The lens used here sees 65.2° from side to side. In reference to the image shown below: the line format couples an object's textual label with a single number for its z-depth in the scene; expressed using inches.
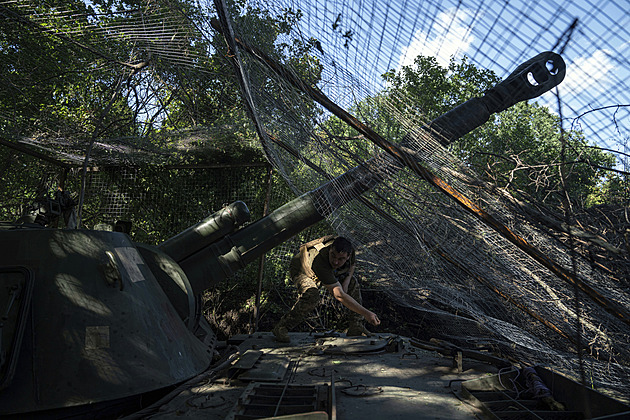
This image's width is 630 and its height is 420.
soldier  183.0
